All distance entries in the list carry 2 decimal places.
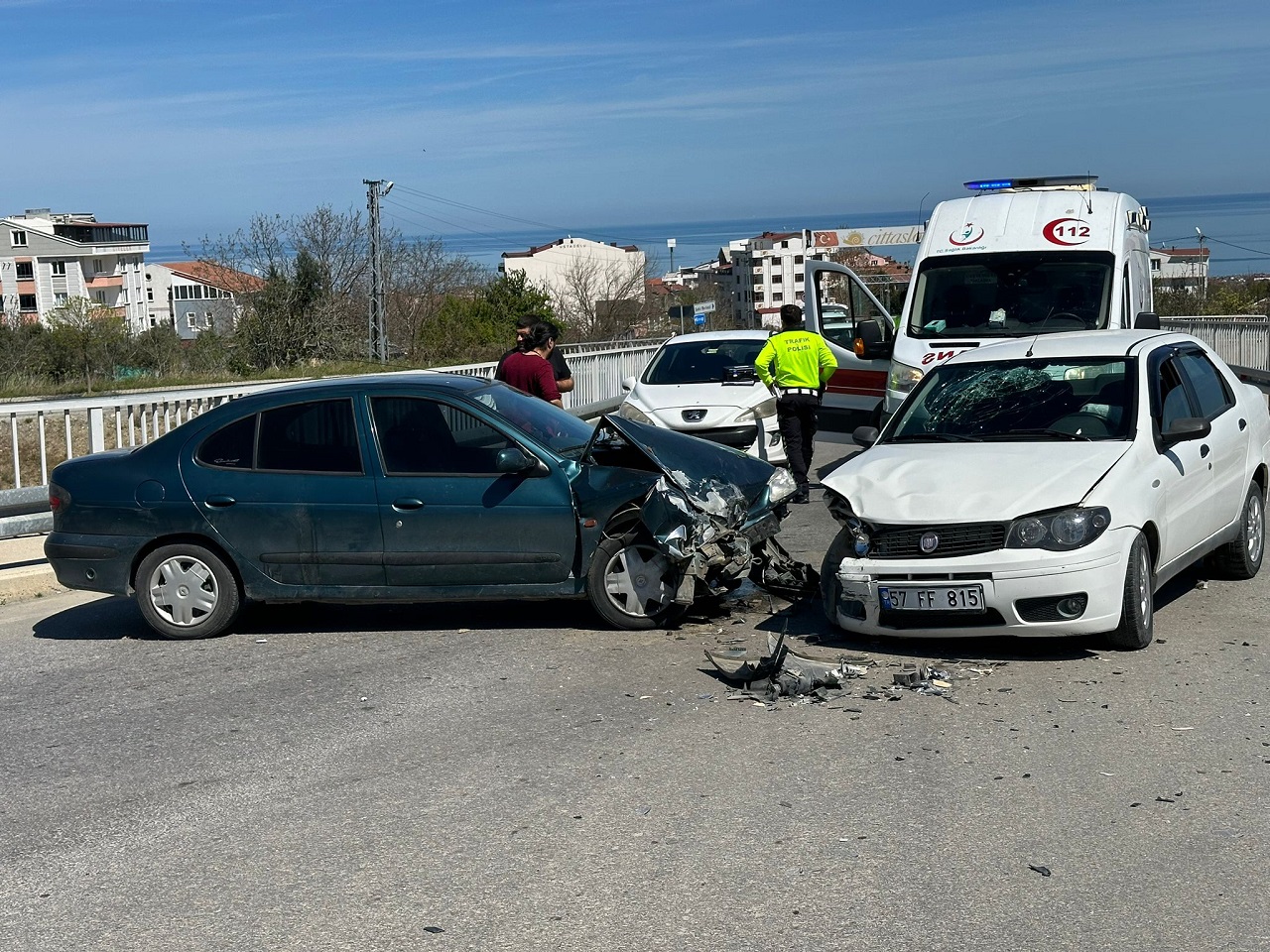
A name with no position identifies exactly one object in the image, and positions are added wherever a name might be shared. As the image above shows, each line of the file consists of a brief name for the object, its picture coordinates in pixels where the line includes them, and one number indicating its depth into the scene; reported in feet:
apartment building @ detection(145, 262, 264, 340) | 443.32
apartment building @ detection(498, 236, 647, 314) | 288.24
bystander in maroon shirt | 38.09
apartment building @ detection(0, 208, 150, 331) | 398.62
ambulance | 45.32
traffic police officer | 44.65
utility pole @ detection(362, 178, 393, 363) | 146.51
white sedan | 22.70
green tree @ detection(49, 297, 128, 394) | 166.30
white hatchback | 52.06
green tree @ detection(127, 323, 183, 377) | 148.36
